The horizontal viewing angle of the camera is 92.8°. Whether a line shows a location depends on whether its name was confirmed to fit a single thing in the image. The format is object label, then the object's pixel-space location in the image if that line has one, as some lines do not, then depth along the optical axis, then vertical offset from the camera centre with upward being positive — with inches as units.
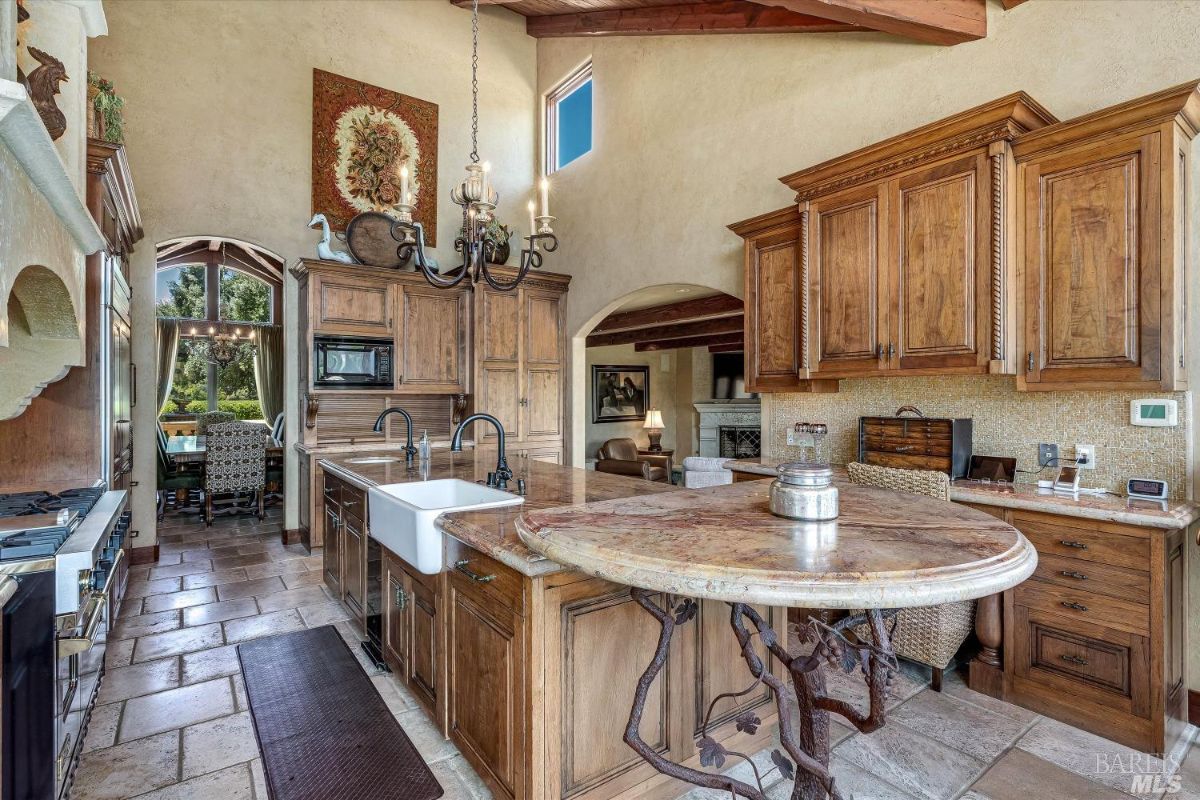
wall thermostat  88.7 -2.7
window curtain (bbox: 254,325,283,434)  362.0 +17.2
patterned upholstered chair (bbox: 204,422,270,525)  215.9 -24.0
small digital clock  87.9 -14.5
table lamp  388.5 -20.5
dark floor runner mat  74.9 -50.8
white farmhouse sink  72.5 -17.2
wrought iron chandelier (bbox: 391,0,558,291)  110.4 +34.8
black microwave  183.8 +11.7
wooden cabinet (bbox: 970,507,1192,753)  78.7 -34.7
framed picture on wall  386.0 +2.8
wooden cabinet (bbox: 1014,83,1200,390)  79.4 +22.3
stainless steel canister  54.8 -9.5
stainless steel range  52.2 -24.7
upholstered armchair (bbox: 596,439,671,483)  277.1 -35.1
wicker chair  93.8 -38.6
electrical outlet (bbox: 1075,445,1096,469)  96.3 -10.3
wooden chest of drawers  105.2 -9.1
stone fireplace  362.6 -20.7
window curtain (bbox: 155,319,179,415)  342.6 +28.4
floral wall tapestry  200.2 +91.1
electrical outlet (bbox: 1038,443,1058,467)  100.5 -10.5
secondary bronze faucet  126.6 -11.4
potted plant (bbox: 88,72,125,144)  114.9 +61.1
